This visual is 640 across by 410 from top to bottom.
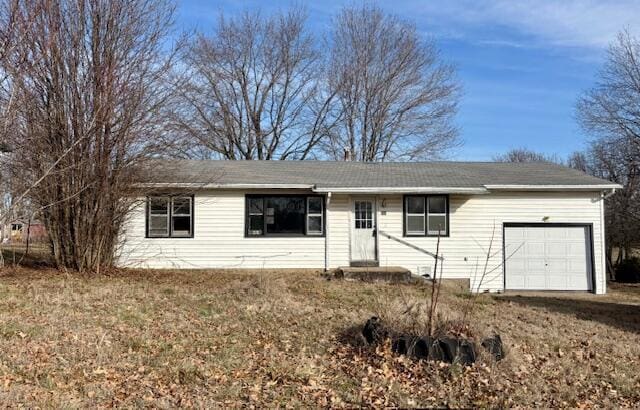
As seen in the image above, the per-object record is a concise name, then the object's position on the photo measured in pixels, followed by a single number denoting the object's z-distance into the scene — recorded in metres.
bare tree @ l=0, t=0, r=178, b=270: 11.41
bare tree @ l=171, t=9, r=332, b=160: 28.83
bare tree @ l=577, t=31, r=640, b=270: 23.91
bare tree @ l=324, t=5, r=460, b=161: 27.91
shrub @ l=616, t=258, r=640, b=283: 23.58
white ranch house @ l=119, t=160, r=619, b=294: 15.26
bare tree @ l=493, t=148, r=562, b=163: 45.75
